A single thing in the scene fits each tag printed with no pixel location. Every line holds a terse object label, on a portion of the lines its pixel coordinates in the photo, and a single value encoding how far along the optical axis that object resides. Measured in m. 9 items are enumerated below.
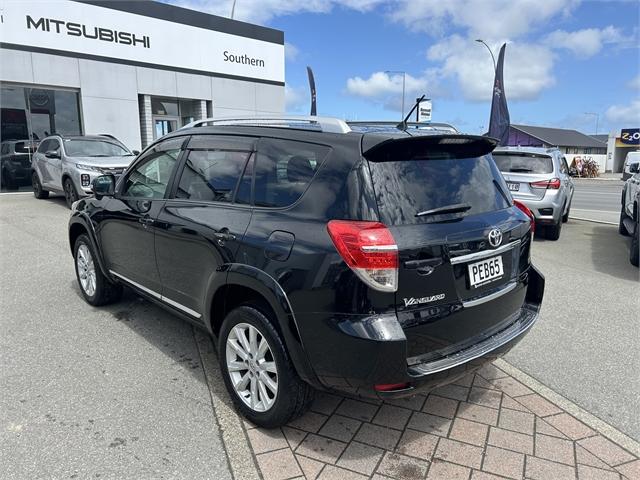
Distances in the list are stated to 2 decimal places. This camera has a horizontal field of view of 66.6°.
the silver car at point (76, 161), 10.34
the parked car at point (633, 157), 19.59
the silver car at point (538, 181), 8.70
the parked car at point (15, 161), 15.01
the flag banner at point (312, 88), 24.09
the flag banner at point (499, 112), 18.50
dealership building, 14.78
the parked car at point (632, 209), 7.20
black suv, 2.40
